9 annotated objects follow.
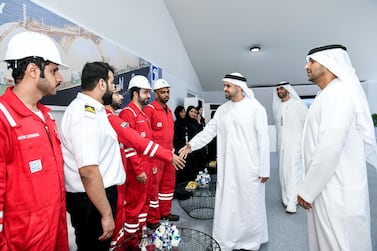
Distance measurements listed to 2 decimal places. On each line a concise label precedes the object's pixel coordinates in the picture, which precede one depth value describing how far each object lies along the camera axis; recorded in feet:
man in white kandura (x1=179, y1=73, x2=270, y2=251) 6.89
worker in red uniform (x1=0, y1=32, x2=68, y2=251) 2.96
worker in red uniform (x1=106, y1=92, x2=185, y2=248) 5.97
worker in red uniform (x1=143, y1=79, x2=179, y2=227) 8.59
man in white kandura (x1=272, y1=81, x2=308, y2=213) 10.01
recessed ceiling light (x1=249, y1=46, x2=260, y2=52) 17.38
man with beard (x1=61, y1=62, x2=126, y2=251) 3.81
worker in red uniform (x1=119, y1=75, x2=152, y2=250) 6.99
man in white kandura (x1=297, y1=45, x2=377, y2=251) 4.33
